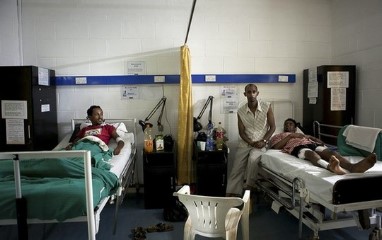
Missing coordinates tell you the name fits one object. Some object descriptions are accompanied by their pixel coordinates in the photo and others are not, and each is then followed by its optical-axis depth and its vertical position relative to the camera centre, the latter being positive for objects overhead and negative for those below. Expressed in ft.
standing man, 11.03 -1.16
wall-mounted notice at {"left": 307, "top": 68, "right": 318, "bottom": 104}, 11.95 +0.79
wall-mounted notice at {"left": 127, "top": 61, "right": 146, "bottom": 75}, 12.25 +1.75
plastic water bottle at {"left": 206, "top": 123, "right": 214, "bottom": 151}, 11.02 -1.40
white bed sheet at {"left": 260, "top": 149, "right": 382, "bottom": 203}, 6.45 -1.87
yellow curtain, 11.25 -0.64
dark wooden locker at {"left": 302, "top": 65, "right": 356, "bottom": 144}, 11.40 +0.15
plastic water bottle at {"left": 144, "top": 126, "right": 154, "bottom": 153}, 10.78 -1.60
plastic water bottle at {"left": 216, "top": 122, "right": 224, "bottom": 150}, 11.26 -1.43
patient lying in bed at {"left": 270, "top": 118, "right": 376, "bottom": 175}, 6.91 -1.55
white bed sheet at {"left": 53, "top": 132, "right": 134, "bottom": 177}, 8.08 -1.73
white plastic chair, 5.26 -2.23
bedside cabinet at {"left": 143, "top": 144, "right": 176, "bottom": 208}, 10.66 -2.94
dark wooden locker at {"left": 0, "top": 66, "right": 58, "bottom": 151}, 10.01 -0.03
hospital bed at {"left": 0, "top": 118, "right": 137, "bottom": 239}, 5.29 -1.74
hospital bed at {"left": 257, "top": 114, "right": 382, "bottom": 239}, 6.15 -2.25
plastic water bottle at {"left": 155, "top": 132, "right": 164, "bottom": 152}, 10.92 -1.55
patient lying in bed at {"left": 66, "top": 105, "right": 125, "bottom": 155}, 10.41 -0.96
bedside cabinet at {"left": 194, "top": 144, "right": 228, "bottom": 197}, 10.85 -2.76
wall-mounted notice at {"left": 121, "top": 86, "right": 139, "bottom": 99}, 12.32 +0.61
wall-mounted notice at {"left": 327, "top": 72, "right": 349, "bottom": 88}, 11.35 +1.04
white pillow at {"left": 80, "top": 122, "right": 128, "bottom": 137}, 11.02 -0.90
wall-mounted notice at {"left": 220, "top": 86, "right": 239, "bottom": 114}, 12.73 +0.22
